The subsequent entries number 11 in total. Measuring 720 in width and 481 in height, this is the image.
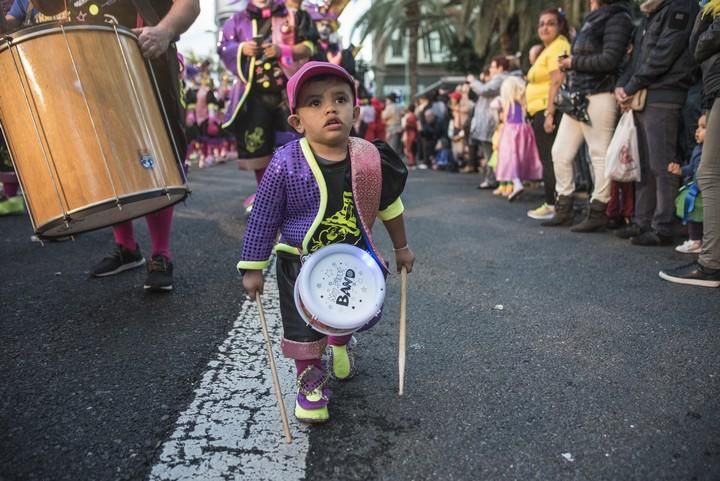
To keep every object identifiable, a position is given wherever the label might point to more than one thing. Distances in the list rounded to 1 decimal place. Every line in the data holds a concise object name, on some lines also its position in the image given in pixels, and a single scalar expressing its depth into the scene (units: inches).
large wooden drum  97.0
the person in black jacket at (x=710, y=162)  138.9
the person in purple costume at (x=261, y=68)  190.5
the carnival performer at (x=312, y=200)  79.0
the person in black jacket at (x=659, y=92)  171.3
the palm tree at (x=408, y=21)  1024.2
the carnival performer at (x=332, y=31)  309.2
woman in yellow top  232.1
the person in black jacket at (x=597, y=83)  196.7
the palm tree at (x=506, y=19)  651.5
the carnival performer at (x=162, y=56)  114.3
